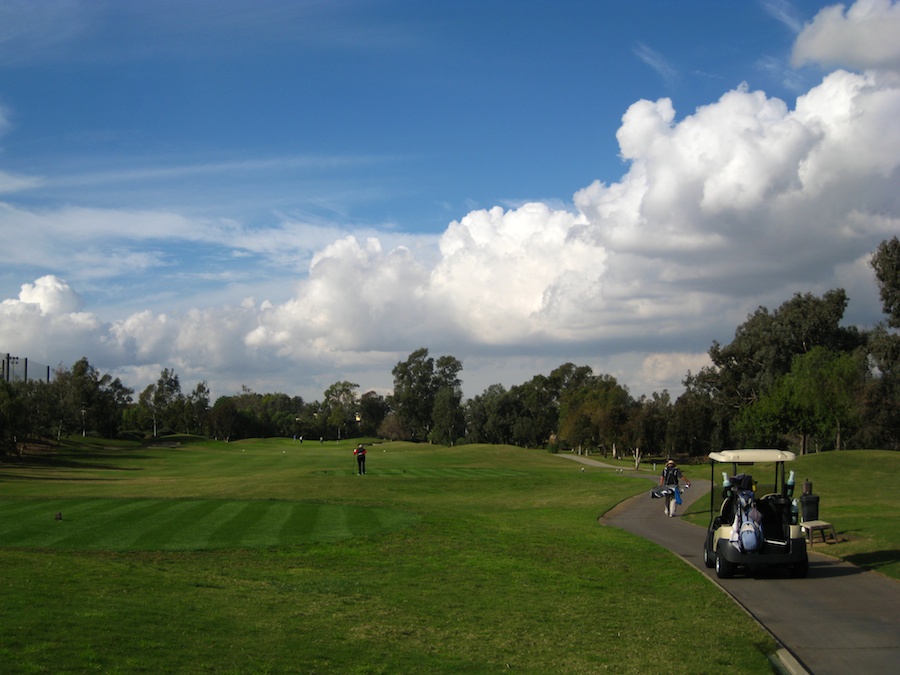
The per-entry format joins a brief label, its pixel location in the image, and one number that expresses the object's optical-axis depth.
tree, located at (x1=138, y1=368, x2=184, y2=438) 157.88
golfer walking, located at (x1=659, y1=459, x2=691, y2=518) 32.44
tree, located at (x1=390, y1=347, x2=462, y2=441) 151.62
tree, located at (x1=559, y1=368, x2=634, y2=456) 93.44
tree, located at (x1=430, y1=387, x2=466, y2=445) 142.88
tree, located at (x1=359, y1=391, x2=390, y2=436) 187.75
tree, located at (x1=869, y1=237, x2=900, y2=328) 63.94
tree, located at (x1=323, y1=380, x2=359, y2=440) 182.88
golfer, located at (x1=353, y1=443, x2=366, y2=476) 49.44
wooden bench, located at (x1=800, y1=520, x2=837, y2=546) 22.66
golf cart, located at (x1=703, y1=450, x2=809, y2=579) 17.55
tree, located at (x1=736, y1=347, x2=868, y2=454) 69.62
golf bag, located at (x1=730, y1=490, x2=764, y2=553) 17.45
